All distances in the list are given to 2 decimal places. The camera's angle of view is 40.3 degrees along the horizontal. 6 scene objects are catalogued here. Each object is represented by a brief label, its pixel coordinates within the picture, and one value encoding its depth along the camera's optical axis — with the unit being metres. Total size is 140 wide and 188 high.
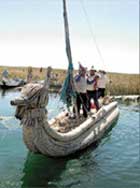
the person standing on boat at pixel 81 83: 7.36
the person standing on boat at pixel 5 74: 18.56
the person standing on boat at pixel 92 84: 7.72
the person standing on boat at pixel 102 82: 8.46
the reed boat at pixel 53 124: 5.02
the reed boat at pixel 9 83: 18.06
